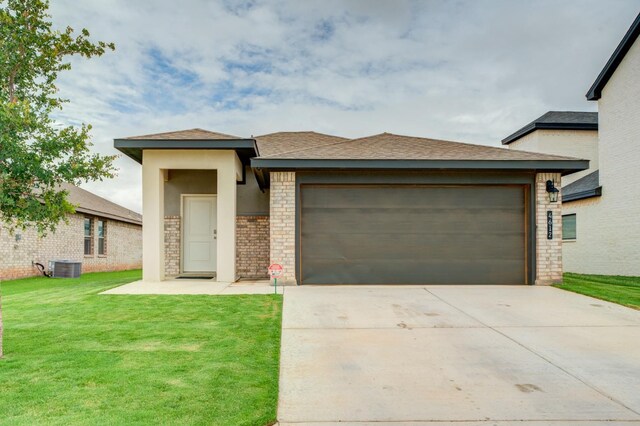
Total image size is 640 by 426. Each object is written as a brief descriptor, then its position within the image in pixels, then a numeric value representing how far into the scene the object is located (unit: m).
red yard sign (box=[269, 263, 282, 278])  8.86
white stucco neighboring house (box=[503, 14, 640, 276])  13.41
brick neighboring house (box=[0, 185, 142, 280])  14.45
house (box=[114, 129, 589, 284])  9.91
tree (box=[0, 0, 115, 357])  4.32
